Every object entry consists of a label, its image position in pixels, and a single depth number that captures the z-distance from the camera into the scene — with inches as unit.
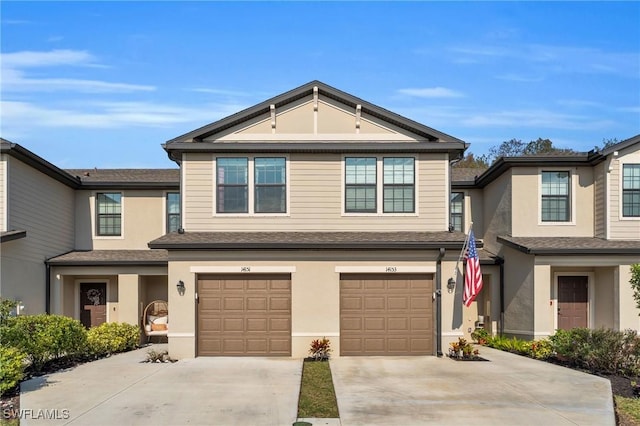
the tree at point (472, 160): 1943.2
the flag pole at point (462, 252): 635.2
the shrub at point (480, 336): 778.2
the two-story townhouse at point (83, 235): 703.7
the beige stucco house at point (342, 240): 647.8
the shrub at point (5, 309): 485.1
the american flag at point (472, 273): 616.4
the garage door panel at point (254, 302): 652.1
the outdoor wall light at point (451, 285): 651.5
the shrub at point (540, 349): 651.5
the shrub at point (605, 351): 550.0
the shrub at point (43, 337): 518.6
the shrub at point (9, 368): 418.9
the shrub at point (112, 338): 652.7
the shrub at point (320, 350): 625.9
